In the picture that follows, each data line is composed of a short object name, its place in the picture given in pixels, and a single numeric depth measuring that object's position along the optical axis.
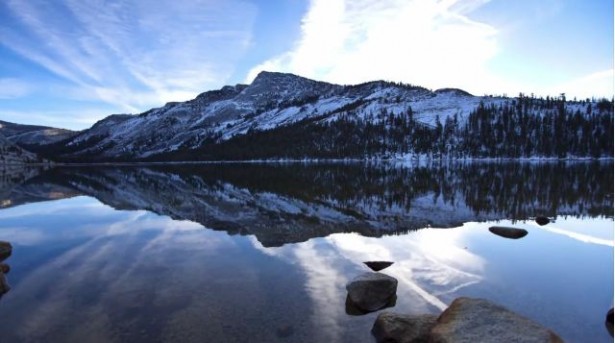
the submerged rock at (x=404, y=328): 11.40
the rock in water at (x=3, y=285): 16.31
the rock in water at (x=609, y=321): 12.25
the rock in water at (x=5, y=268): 19.27
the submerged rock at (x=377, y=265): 19.12
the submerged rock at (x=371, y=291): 14.17
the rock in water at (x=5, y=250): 22.65
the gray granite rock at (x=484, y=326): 9.60
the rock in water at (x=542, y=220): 29.16
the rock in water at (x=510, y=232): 25.34
